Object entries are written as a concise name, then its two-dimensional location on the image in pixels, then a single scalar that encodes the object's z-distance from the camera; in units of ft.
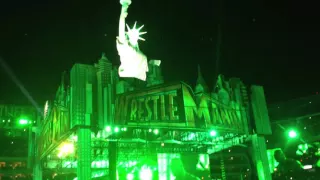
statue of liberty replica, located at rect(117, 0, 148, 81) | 71.11
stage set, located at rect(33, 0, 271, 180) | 57.57
